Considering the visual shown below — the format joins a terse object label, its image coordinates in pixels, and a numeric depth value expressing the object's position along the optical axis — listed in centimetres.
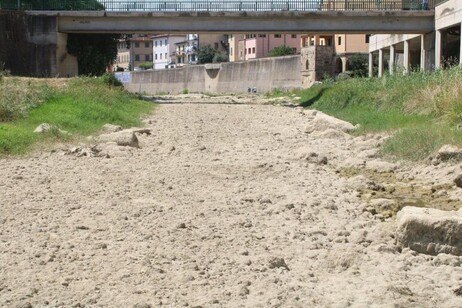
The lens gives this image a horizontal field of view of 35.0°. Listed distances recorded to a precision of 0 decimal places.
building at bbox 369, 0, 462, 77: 3931
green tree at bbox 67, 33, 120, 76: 4516
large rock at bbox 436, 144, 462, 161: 1252
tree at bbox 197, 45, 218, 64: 11475
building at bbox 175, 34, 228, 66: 12656
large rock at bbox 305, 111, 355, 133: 2033
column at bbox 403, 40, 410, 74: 5097
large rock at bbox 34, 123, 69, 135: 1666
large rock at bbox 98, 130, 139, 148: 1664
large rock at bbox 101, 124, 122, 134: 1903
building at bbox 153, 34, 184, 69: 14488
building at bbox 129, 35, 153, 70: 15825
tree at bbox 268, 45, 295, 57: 9169
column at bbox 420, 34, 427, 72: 4401
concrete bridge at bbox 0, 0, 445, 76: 4153
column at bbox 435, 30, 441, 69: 4156
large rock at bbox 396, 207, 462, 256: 710
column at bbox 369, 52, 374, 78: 6369
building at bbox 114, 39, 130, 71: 16112
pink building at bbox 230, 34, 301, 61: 10825
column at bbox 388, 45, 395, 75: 5505
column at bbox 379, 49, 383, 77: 5659
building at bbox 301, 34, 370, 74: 8081
